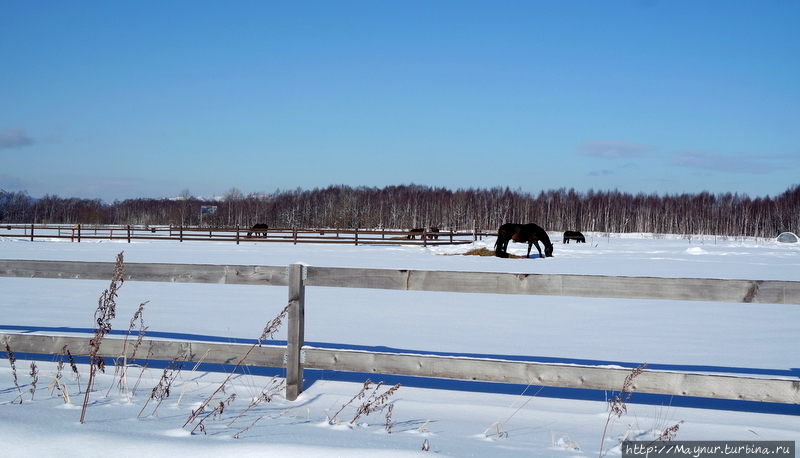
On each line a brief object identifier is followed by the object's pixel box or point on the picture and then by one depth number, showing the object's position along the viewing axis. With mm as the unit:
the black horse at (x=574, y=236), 41812
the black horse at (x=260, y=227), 45691
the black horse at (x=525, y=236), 24469
